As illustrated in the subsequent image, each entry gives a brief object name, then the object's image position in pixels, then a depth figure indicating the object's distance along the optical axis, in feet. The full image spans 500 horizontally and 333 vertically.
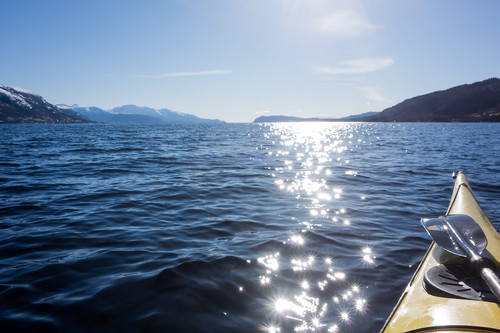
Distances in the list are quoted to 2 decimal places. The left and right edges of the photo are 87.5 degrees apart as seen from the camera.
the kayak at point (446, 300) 7.16
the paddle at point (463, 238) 9.30
